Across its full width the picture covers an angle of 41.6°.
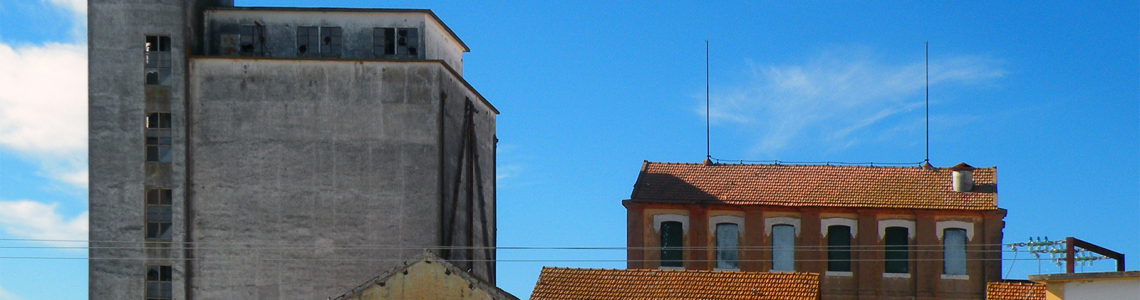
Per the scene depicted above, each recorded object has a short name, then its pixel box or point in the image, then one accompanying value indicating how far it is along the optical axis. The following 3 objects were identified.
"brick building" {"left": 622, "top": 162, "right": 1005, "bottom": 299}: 49.06
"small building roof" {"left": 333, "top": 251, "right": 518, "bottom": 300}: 35.34
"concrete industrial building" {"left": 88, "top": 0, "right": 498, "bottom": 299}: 47.81
